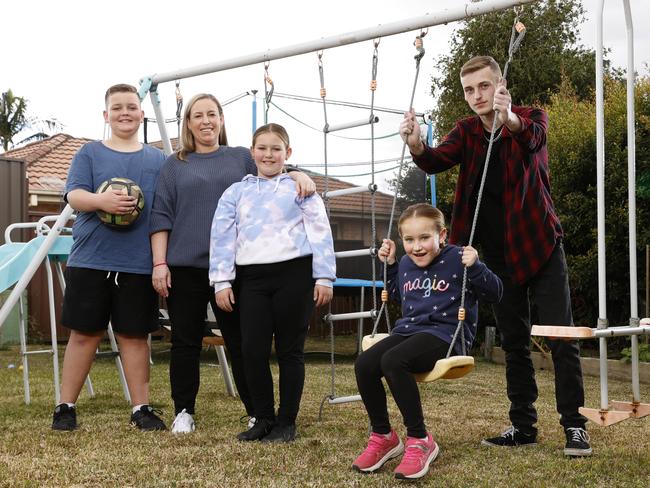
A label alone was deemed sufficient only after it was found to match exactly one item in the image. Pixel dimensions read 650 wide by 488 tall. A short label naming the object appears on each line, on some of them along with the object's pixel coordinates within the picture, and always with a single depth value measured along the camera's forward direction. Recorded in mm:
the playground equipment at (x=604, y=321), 2914
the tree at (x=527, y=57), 14930
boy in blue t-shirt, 3779
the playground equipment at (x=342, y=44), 3570
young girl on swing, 2969
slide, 4766
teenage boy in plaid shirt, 3209
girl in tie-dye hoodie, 3498
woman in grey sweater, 3689
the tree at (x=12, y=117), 31656
